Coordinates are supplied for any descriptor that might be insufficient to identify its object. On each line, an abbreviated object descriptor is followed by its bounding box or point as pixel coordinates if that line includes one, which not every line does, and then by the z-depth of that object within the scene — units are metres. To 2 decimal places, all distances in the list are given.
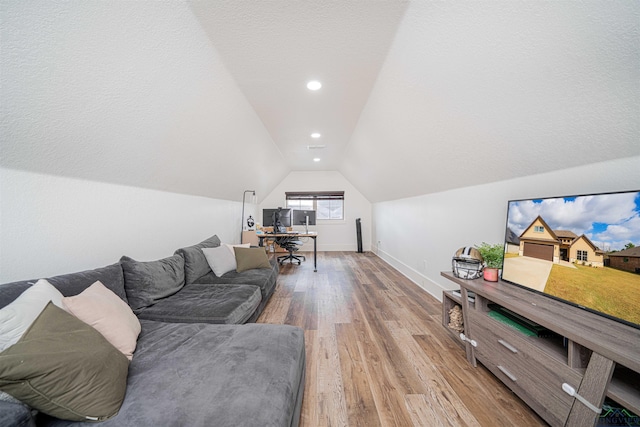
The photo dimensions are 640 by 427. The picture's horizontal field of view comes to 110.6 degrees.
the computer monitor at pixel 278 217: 5.10
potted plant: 1.81
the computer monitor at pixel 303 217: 5.49
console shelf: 0.95
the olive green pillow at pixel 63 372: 0.72
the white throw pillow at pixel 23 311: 0.87
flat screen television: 1.10
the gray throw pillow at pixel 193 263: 2.49
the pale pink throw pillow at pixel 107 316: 1.17
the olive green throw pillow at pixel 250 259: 3.00
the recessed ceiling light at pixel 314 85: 2.22
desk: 4.62
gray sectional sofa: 0.84
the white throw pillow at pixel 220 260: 2.75
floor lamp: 5.08
